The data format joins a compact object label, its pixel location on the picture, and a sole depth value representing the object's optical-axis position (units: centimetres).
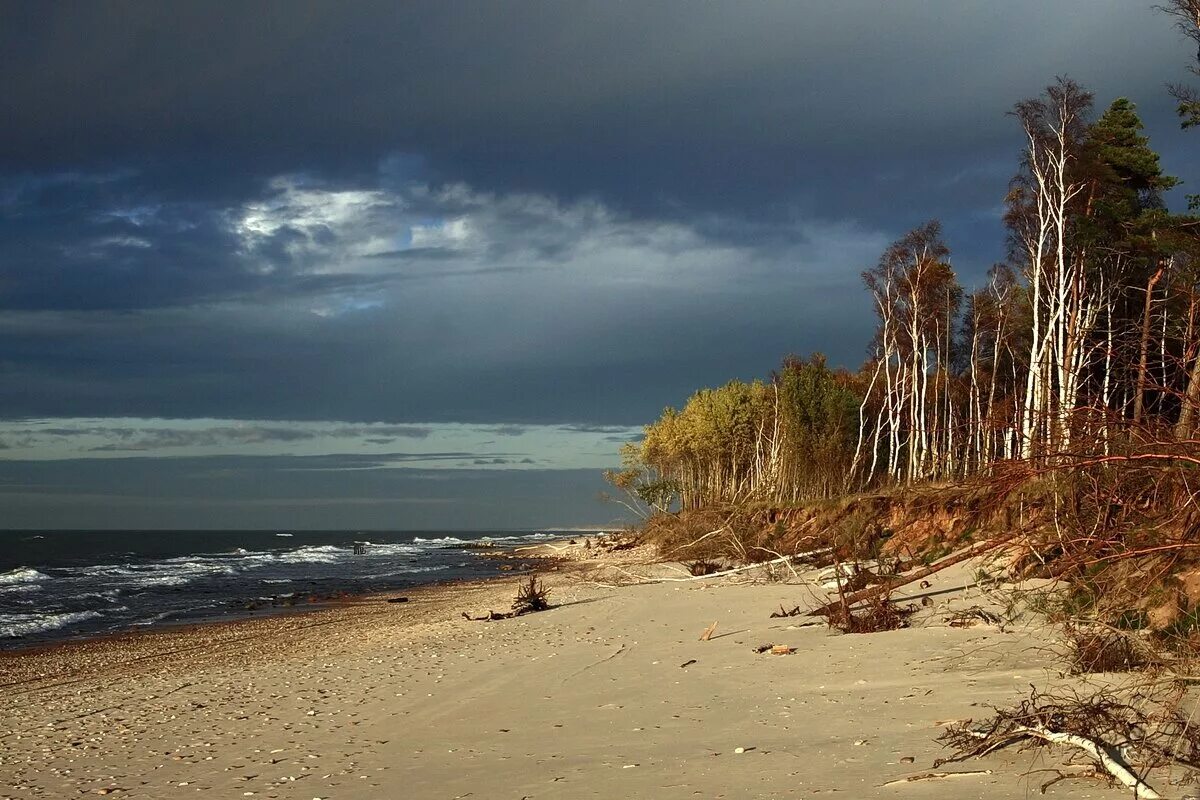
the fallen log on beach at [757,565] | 1964
